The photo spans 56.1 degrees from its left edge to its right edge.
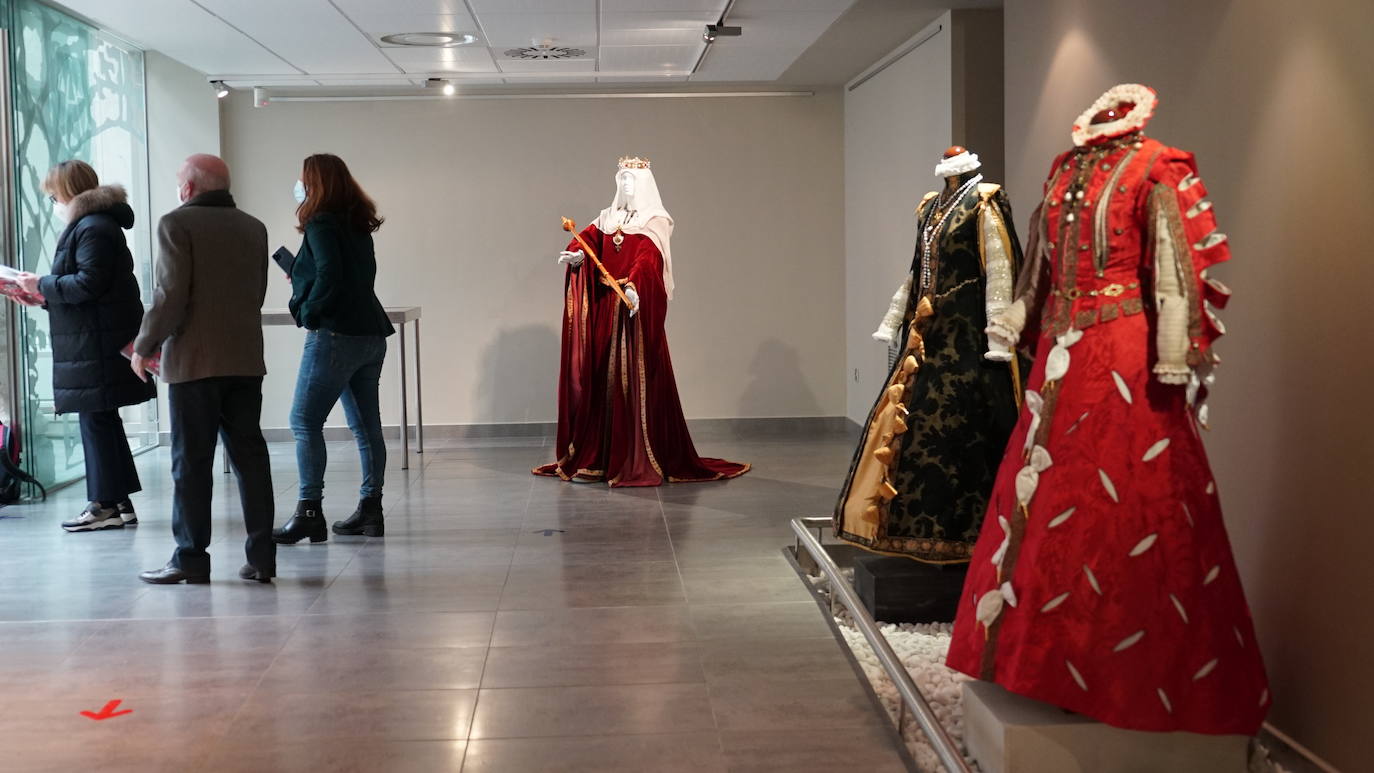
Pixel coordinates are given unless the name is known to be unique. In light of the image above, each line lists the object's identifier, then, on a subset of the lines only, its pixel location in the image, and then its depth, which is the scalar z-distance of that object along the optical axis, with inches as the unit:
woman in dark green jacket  190.5
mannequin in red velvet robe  261.1
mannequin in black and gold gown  148.3
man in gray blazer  165.0
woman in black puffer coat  205.0
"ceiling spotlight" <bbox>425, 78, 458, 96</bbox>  317.4
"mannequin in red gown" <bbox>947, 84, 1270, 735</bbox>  97.7
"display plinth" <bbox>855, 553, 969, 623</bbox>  157.1
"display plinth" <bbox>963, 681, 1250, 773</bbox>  100.6
